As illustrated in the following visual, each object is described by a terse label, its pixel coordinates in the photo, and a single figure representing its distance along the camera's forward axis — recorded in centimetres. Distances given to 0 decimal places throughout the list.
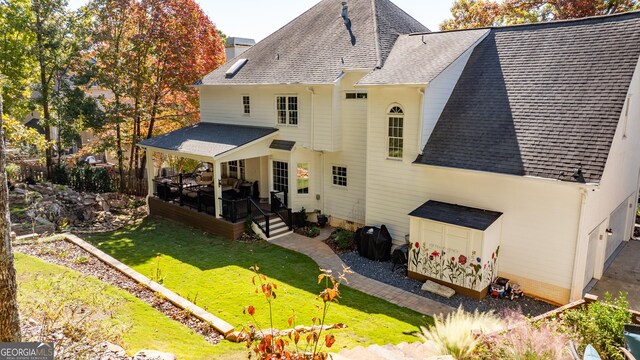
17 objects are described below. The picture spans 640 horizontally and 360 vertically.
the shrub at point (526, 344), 615
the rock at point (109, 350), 606
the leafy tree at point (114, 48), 2159
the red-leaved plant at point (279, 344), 453
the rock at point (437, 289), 1162
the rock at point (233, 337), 820
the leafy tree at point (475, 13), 2638
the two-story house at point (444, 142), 1109
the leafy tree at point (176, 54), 2173
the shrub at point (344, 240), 1523
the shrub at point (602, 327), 677
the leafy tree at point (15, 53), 2045
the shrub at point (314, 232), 1669
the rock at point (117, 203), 2066
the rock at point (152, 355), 614
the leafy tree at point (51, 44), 2136
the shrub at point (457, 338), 692
